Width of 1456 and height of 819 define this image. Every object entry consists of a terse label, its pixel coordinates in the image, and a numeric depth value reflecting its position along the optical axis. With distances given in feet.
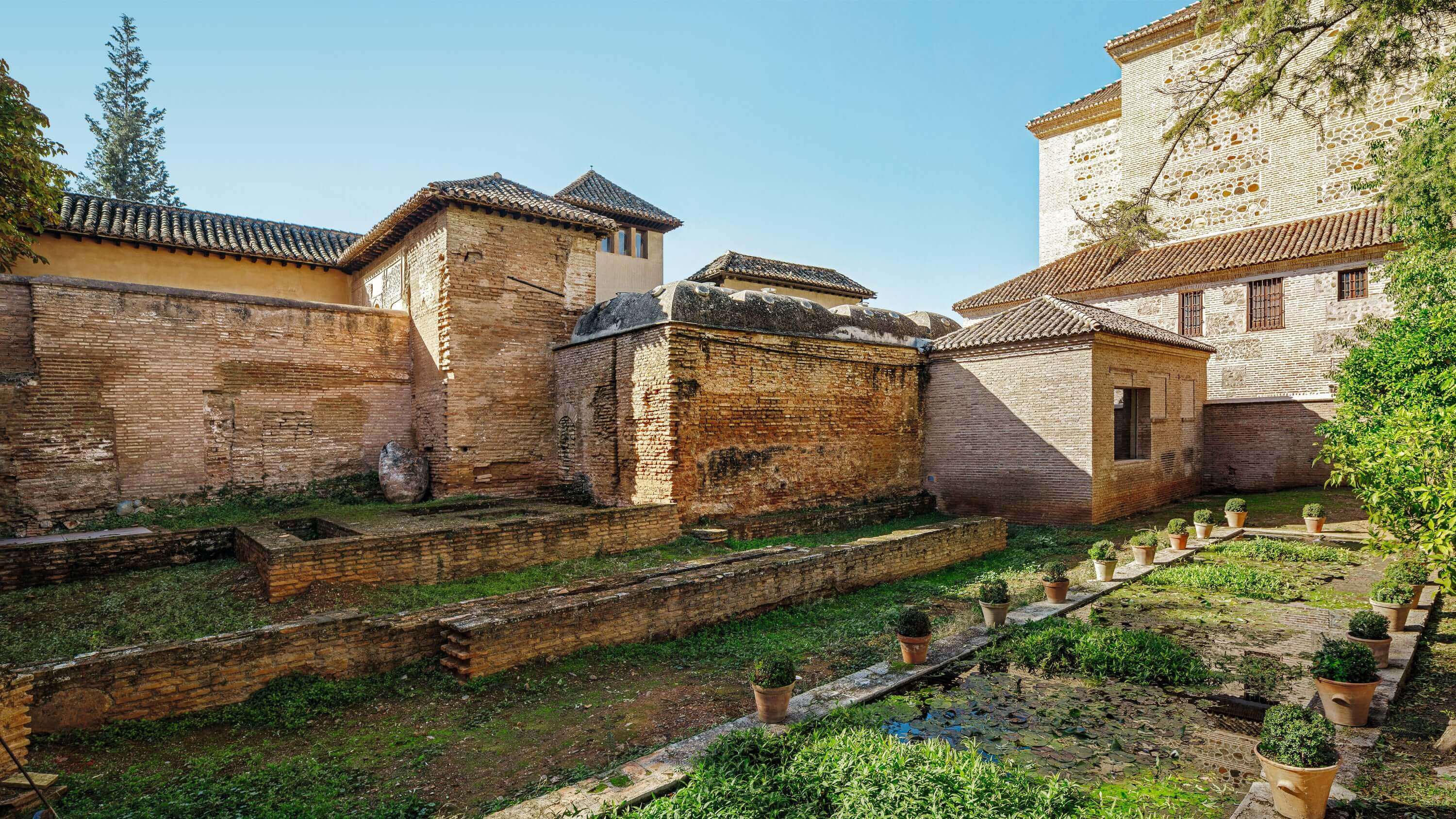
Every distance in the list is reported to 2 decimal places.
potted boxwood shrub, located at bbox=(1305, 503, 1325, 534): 34.99
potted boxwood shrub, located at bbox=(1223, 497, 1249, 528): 36.60
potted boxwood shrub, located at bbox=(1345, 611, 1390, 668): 16.37
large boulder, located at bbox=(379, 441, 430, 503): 36.35
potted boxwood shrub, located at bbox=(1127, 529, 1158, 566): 29.22
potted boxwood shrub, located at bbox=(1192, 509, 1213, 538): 34.50
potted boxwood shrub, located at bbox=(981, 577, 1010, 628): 20.86
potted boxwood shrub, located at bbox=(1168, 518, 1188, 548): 32.22
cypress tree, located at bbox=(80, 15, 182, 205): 77.87
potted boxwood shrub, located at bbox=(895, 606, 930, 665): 17.34
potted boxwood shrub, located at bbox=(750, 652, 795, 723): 13.97
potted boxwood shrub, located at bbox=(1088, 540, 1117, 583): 26.45
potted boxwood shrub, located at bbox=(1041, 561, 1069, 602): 23.36
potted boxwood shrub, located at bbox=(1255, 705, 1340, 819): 10.13
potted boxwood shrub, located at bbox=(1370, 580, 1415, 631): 18.94
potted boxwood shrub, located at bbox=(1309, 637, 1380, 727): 13.57
